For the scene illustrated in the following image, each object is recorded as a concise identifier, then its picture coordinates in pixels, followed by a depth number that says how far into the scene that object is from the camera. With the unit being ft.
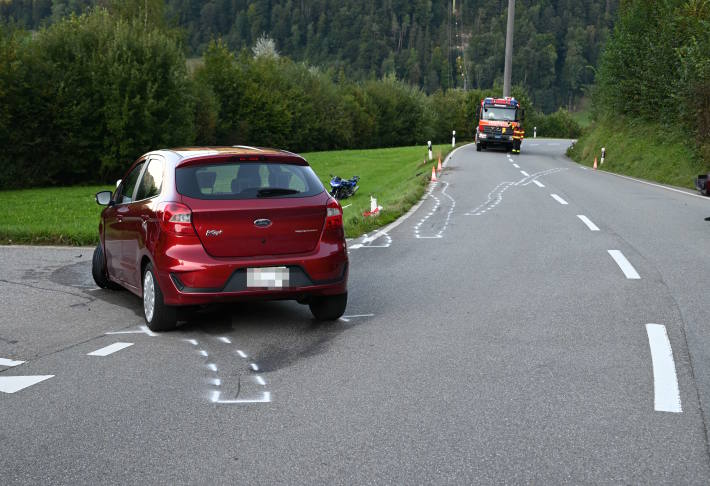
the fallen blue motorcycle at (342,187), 97.69
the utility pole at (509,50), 183.01
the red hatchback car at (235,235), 21.31
